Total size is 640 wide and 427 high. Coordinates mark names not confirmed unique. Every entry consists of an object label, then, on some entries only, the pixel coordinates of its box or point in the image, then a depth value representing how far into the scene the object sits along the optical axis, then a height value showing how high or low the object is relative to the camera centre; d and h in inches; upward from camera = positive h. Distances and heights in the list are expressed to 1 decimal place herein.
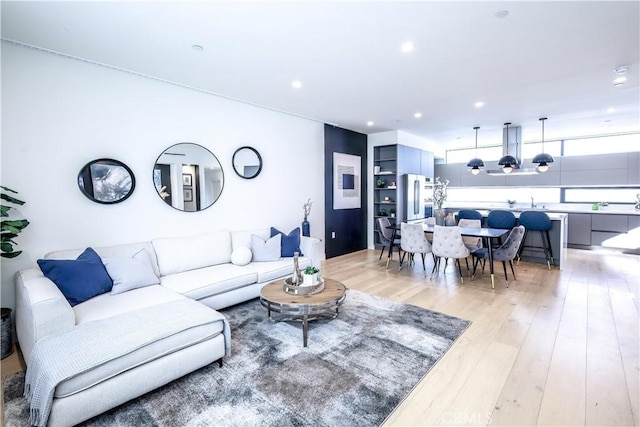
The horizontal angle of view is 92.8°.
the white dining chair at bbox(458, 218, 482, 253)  183.0 -28.2
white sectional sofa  69.7 -34.6
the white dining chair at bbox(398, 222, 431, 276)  195.9 -27.8
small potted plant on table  117.5 -30.4
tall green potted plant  97.6 -7.6
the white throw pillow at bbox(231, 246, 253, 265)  153.6 -28.8
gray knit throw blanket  64.7 -34.5
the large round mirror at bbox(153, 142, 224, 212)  149.1 +12.1
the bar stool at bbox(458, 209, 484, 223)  248.2 -15.5
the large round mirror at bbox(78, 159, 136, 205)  125.0 +8.8
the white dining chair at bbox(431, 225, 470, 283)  177.0 -27.8
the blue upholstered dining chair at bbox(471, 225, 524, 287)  177.5 -31.2
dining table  173.6 -22.2
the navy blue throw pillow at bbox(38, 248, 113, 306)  100.5 -25.6
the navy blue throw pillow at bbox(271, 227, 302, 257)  170.7 -25.9
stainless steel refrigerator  277.1 +0.8
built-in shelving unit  277.4 +12.3
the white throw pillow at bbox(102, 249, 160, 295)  112.6 -27.4
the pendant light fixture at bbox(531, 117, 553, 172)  217.7 +24.9
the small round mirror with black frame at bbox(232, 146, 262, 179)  179.3 +22.5
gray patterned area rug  73.5 -52.0
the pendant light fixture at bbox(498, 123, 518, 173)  224.7 +23.9
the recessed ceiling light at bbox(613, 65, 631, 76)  130.9 +54.4
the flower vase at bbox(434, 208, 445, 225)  221.8 -14.9
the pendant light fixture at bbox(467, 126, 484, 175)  243.8 +25.4
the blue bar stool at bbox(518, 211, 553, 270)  212.5 -21.2
